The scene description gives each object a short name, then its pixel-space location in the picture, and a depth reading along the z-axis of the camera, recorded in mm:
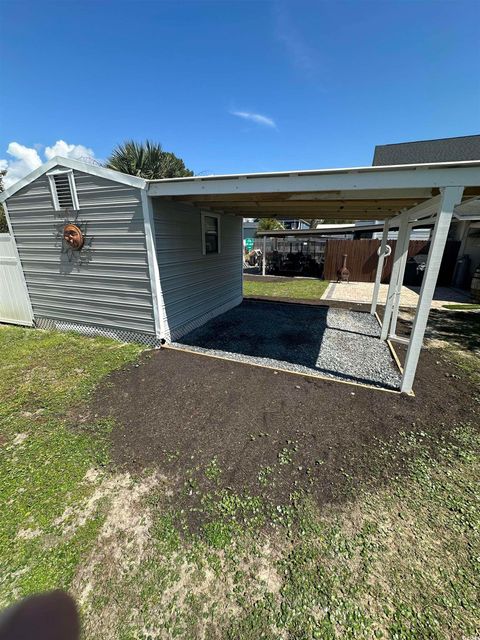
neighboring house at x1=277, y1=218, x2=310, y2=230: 35656
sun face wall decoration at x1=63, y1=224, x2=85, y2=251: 5074
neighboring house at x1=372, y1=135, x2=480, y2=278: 17391
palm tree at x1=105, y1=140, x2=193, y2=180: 12234
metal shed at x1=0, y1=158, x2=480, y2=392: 3703
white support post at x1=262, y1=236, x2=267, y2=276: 15305
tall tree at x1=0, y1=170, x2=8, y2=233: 20581
